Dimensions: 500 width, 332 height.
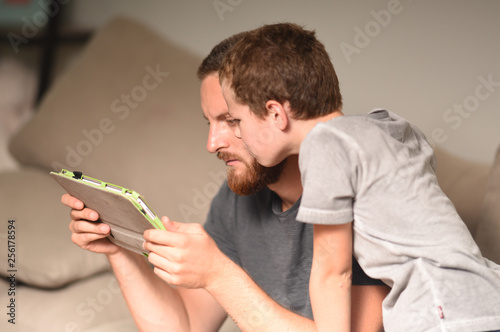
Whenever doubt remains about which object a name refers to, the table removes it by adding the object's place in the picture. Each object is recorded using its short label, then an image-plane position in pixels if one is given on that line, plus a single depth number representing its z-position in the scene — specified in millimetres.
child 1790
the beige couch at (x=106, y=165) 2300
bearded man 1897
